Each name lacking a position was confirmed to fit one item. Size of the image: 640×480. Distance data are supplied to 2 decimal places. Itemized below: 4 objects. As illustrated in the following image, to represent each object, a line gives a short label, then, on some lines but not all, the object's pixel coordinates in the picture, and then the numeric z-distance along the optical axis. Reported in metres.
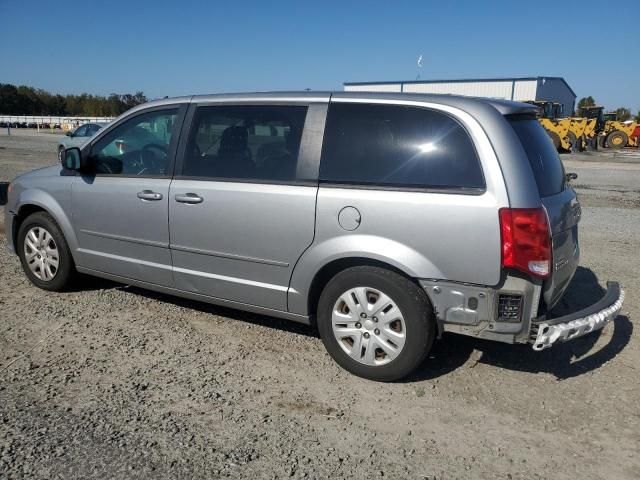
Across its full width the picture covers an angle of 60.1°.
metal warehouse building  45.81
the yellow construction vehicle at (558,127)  28.75
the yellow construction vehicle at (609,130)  32.66
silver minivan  3.25
